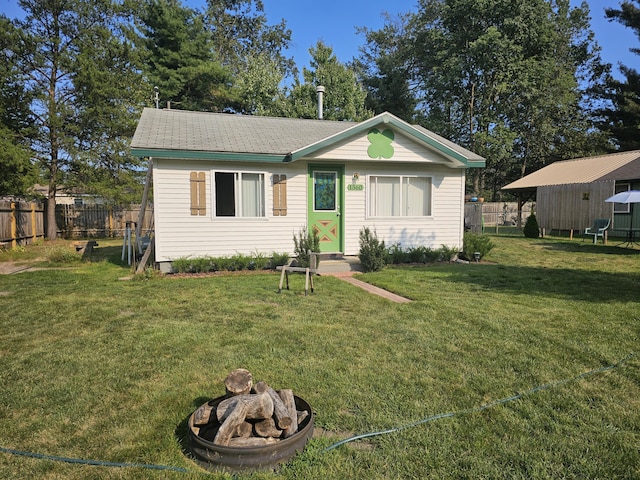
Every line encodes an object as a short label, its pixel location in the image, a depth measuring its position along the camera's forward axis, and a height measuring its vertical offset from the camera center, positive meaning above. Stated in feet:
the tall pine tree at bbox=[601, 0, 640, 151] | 80.01 +27.20
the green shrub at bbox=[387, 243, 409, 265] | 33.45 -2.77
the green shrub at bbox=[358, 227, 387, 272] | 30.14 -2.39
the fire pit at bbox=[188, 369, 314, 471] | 7.52 -4.11
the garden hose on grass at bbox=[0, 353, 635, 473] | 7.55 -4.43
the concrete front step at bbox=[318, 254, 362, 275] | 30.76 -3.50
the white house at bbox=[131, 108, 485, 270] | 29.50 +2.91
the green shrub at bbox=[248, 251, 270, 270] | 30.94 -3.07
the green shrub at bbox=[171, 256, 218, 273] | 29.09 -3.05
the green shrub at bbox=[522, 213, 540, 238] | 56.85 -1.02
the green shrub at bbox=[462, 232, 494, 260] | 35.24 -2.17
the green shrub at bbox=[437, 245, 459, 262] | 34.83 -2.81
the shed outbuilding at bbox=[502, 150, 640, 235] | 56.44 +4.59
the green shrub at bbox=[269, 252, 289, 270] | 31.24 -2.94
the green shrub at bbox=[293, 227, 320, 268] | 29.07 -1.86
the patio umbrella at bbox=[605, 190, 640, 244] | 38.45 +2.23
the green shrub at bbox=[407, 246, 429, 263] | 33.81 -2.75
